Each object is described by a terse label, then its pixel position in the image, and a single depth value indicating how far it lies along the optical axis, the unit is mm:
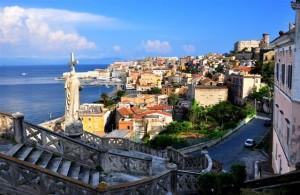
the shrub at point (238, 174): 9992
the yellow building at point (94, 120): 69094
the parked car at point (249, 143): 36750
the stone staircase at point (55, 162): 9656
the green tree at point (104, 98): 106538
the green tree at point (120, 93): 123906
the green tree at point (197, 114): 72688
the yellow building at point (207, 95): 83625
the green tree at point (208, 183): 10117
